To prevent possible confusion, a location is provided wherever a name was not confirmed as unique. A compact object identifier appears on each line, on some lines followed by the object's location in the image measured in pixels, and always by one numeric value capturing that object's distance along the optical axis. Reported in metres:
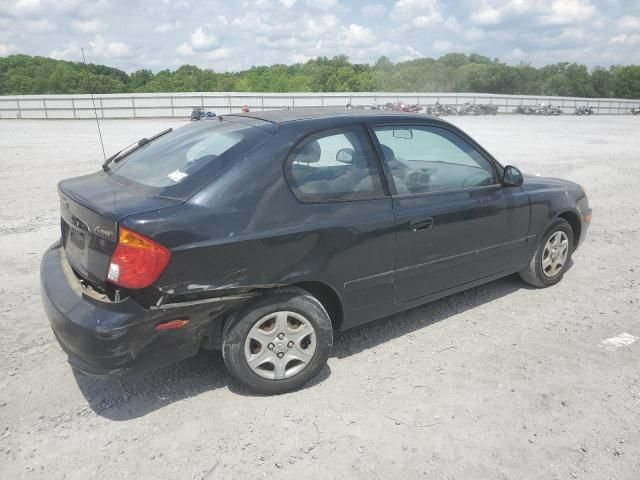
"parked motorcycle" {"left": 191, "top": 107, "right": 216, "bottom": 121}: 32.85
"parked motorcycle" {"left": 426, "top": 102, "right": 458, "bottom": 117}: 45.35
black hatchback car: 2.67
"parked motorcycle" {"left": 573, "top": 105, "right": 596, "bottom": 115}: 55.53
